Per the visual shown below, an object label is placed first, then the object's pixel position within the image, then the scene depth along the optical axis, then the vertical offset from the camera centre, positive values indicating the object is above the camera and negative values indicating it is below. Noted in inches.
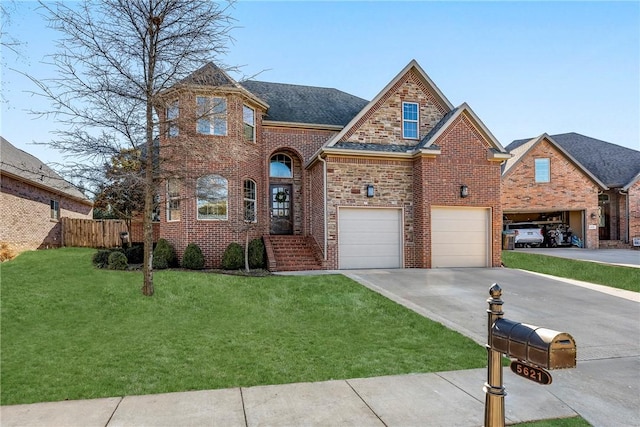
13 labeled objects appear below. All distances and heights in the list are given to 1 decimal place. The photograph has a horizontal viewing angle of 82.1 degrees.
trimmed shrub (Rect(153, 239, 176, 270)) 470.9 -52.5
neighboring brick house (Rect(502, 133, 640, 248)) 841.5 +50.5
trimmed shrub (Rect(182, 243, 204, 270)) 478.3 -55.7
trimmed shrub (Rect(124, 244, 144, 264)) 499.5 -52.6
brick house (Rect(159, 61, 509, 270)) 509.0 +29.7
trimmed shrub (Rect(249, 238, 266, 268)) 494.6 -54.0
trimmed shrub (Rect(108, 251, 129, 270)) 437.7 -54.1
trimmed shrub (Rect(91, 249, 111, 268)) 461.5 -54.8
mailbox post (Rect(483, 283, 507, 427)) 99.9 -46.1
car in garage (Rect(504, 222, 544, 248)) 874.1 -57.2
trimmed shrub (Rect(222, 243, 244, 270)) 486.3 -57.1
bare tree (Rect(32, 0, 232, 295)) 294.0 +131.3
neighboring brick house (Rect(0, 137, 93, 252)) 574.2 +19.9
